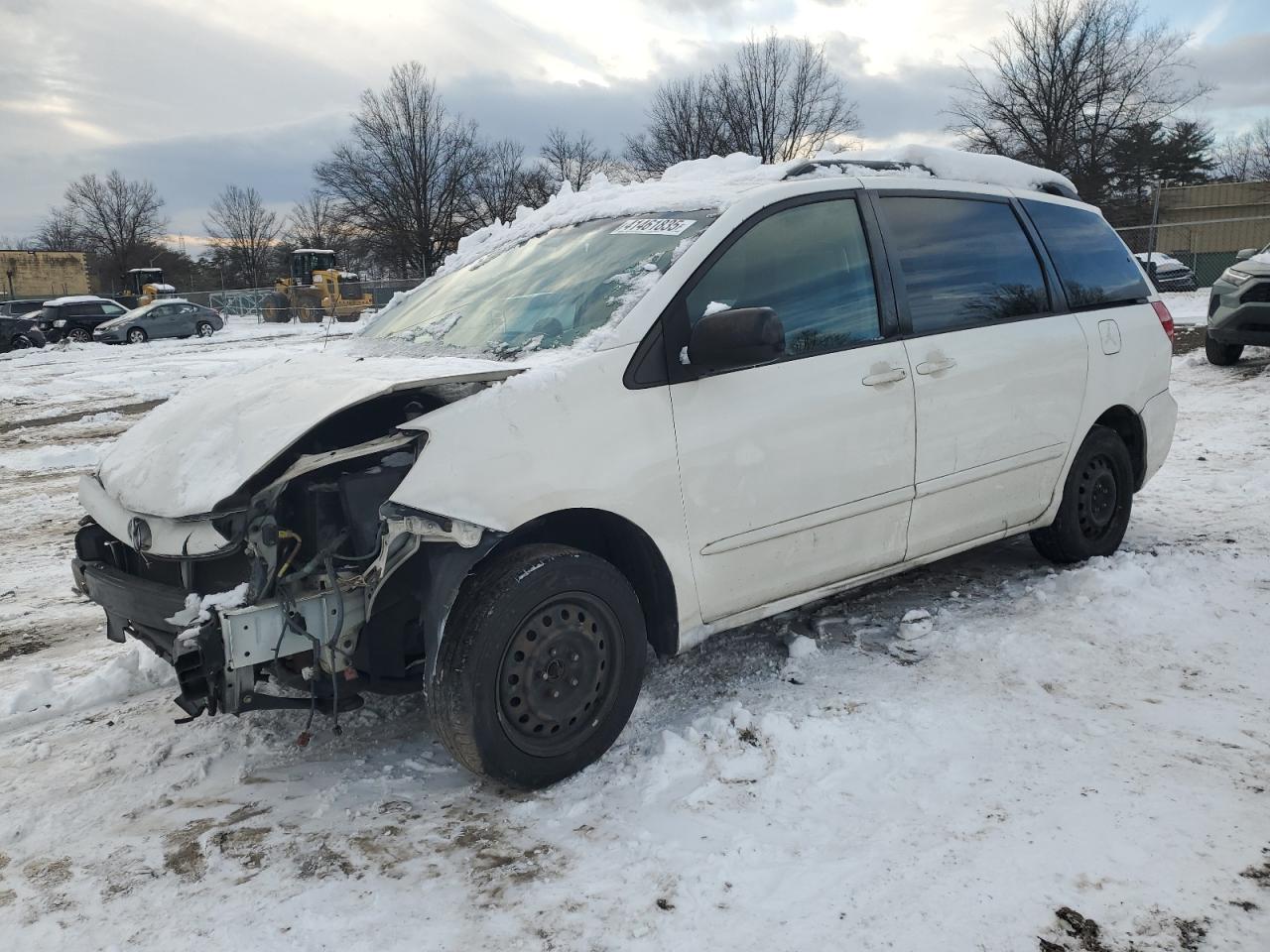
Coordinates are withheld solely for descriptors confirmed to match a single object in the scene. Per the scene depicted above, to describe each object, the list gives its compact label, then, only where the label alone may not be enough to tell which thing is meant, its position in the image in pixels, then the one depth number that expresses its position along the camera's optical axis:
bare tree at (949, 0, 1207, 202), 37.88
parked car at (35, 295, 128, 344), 30.66
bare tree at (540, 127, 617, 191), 61.06
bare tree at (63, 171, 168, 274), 71.62
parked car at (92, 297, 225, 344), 29.64
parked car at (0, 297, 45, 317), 42.51
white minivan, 2.70
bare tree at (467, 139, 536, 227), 54.34
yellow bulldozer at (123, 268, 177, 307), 44.33
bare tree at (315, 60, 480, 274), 51.53
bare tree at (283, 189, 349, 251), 58.03
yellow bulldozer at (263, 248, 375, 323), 36.94
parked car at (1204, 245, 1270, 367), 10.48
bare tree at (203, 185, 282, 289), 74.88
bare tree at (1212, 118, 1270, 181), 51.02
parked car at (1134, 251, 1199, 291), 23.55
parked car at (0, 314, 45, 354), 27.67
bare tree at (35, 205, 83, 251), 73.31
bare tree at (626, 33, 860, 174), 44.56
